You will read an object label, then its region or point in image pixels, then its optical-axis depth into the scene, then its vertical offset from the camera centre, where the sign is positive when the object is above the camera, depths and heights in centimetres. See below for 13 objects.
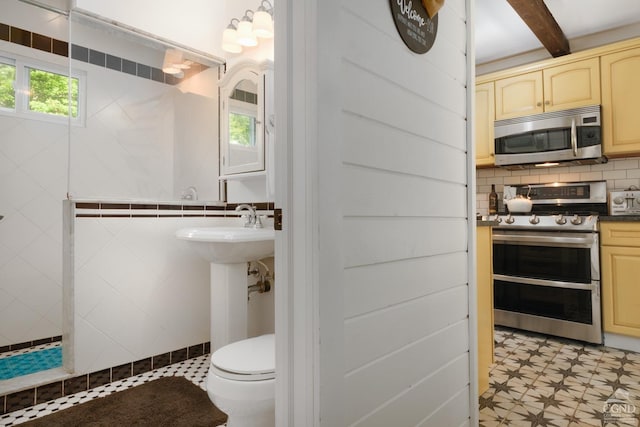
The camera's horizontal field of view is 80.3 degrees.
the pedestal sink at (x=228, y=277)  200 -33
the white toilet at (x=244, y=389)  136 -61
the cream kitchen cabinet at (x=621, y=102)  283 +86
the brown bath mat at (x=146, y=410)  175 -93
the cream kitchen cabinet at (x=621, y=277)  266 -44
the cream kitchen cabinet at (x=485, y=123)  359 +90
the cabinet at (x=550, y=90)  302 +108
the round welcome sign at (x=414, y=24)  117 +63
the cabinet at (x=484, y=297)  196 -42
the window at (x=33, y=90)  267 +95
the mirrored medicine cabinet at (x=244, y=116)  233 +68
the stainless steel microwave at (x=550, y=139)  298 +65
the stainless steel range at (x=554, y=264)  279 -38
